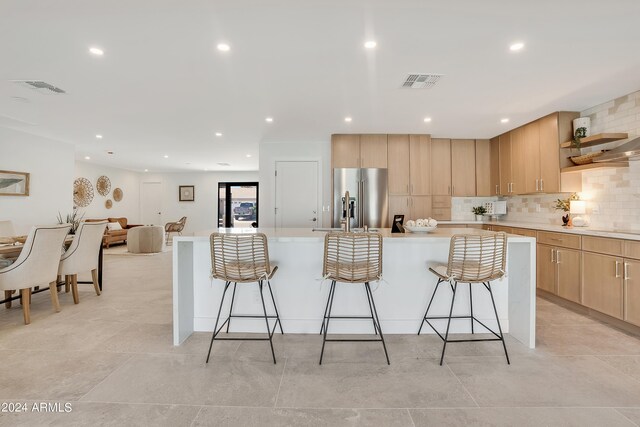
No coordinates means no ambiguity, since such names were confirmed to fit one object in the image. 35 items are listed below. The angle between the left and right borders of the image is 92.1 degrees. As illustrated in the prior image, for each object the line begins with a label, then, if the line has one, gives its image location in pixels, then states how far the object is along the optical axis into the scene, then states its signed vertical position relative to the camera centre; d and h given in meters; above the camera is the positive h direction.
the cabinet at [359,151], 5.34 +1.08
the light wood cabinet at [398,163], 5.33 +0.87
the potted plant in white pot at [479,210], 5.68 +0.05
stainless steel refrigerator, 5.25 +0.33
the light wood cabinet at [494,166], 5.40 +0.84
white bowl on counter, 2.81 -0.14
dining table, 3.04 -0.34
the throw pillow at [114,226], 8.84 -0.34
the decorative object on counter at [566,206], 4.02 +0.09
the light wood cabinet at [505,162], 5.07 +0.85
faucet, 2.82 -0.04
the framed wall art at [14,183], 5.16 +0.54
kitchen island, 2.76 -0.71
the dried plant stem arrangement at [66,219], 6.14 -0.09
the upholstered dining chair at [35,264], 3.02 -0.50
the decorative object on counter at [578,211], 3.84 +0.02
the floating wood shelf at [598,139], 3.46 +0.86
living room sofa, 8.36 -0.55
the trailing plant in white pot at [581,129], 3.85 +1.05
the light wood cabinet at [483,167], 5.65 +0.84
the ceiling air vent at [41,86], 3.24 +1.40
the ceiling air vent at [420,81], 3.04 +1.35
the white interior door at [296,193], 5.94 +0.40
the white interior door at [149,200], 11.21 +0.52
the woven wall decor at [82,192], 8.48 +0.63
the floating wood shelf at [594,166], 3.35 +0.53
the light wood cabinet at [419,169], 5.34 +0.77
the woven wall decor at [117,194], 10.12 +0.67
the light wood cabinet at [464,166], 5.64 +0.85
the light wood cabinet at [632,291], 2.79 -0.72
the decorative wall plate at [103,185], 9.39 +0.90
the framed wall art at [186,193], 11.16 +0.76
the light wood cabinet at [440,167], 5.60 +0.84
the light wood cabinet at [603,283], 2.96 -0.71
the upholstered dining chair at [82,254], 3.67 -0.49
